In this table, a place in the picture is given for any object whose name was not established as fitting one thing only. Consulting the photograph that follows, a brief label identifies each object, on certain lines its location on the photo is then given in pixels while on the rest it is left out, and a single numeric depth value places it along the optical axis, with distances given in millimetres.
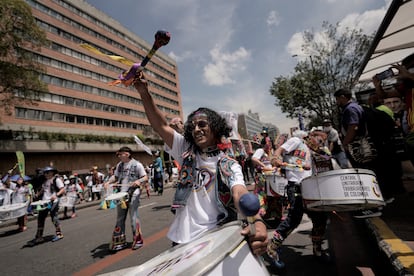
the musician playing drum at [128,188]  4488
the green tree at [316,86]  17859
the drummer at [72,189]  8683
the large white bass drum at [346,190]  2184
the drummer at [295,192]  3001
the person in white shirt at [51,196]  5855
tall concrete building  26797
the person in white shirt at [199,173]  1587
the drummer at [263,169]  4938
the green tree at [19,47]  16469
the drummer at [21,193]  8406
